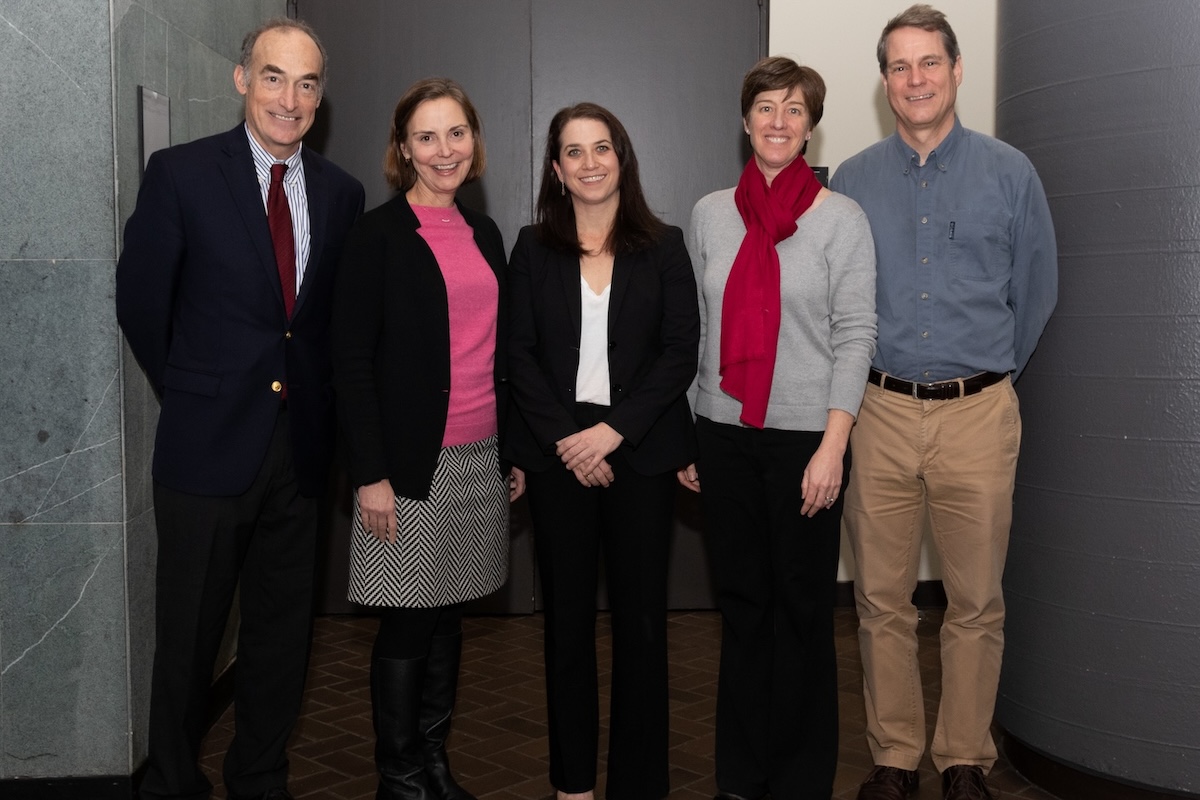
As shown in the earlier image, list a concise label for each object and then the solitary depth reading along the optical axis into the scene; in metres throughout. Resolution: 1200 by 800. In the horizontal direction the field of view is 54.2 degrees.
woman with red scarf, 3.20
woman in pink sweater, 3.16
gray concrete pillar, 3.33
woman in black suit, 3.22
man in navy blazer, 3.10
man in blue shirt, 3.38
